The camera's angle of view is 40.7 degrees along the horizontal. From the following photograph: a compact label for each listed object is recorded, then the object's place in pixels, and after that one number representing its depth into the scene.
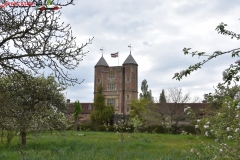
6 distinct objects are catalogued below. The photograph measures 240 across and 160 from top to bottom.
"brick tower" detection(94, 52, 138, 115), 54.44
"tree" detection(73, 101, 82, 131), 36.78
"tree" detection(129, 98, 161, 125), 41.72
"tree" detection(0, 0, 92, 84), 5.79
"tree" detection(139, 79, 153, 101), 71.52
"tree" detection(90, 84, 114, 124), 46.44
